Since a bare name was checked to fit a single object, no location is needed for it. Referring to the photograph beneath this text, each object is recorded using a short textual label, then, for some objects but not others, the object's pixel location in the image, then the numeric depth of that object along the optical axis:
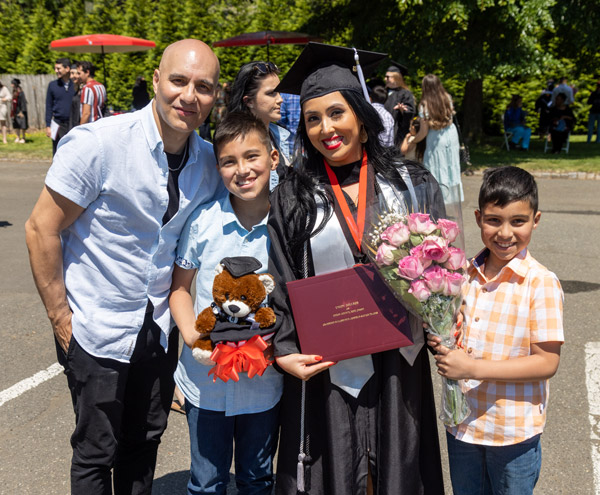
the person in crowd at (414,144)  8.89
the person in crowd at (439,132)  8.45
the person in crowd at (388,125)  7.45
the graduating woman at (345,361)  2.42
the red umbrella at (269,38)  14.96
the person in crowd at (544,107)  18.05
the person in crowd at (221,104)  11.98
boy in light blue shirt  2.56
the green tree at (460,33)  13.09
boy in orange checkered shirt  2.32
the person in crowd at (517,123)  17.48
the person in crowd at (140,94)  14.65
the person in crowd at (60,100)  12.21
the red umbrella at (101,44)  14.94
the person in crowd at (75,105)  11.40
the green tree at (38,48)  23.91
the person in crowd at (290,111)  5.34
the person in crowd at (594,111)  18.39
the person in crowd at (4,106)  19.19
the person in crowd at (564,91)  17.34
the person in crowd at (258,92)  4.26
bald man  2.44
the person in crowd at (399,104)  9.59
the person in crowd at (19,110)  19.42
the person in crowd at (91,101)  10.92
